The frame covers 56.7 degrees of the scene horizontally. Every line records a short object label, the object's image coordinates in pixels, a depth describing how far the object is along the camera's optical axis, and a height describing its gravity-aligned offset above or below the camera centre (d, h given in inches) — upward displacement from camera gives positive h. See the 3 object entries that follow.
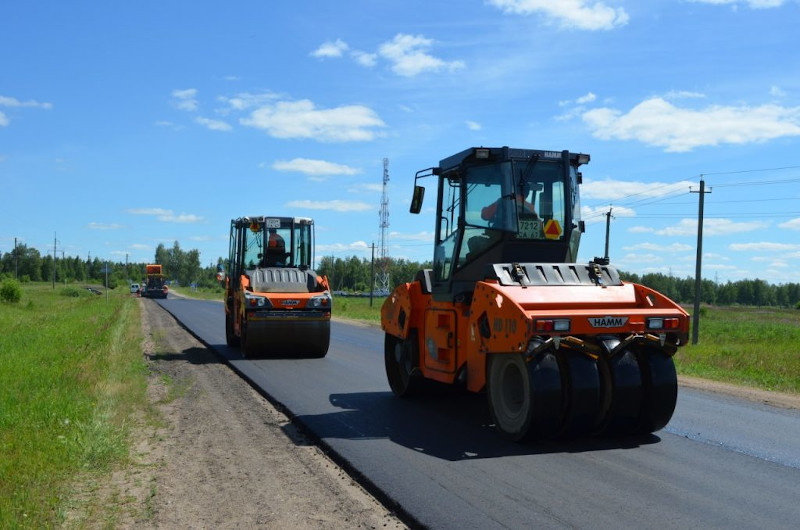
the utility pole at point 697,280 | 1013.7 +25.9
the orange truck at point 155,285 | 2603.3 -37.0
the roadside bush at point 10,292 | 1956.2 -64.4
